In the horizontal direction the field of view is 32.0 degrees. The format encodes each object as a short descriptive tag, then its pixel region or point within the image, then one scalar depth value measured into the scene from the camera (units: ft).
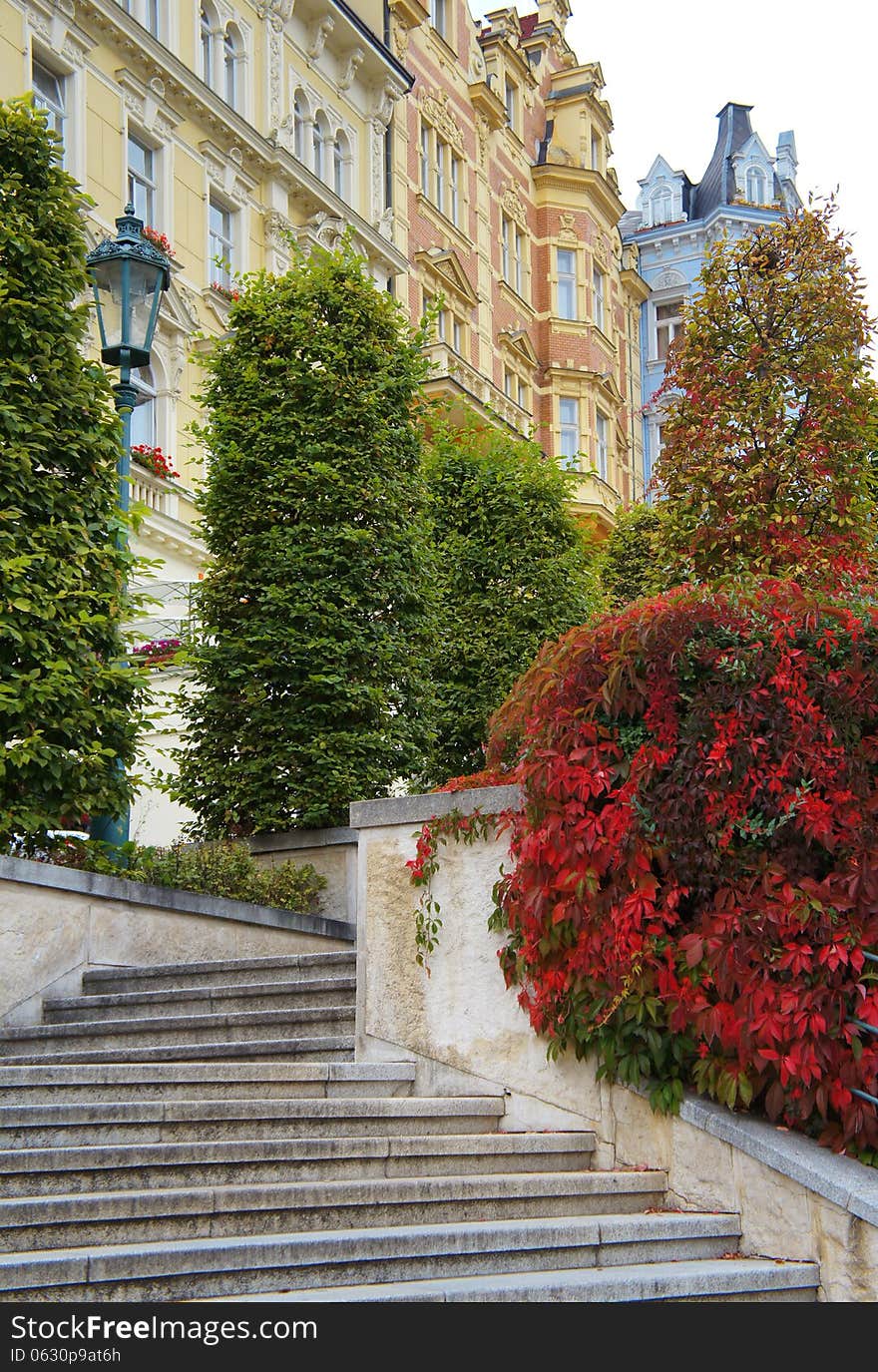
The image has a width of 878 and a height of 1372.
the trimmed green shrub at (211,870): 36.01
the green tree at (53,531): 33.71
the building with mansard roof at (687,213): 178.70
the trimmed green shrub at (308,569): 43.75
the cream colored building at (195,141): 73.61
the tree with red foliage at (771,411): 42.45
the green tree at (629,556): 78.74
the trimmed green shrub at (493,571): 57.88
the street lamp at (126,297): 37.99
